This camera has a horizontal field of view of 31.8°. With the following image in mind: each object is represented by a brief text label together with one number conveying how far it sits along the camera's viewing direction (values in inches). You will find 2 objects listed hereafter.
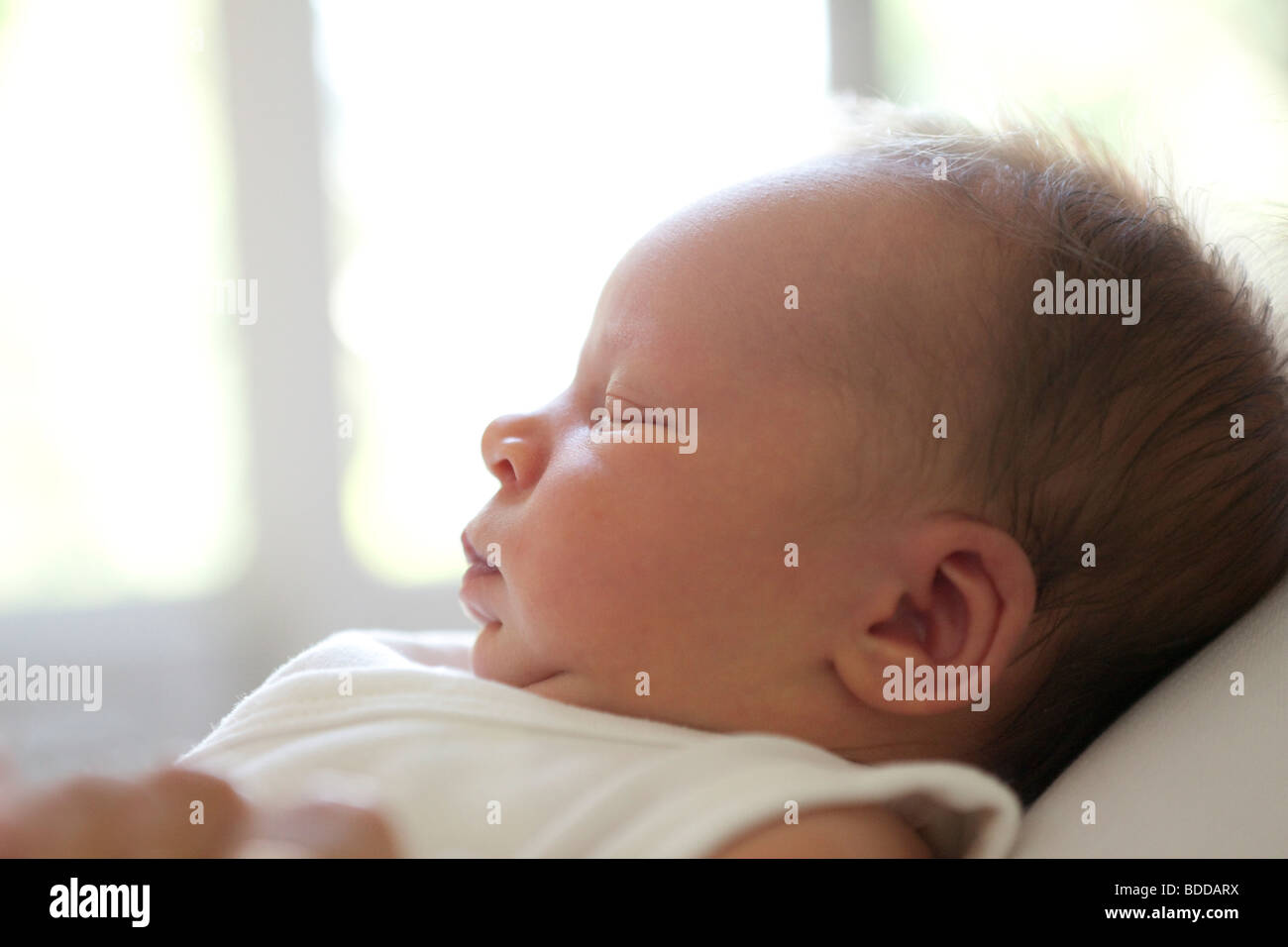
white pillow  13.3
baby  14.2
